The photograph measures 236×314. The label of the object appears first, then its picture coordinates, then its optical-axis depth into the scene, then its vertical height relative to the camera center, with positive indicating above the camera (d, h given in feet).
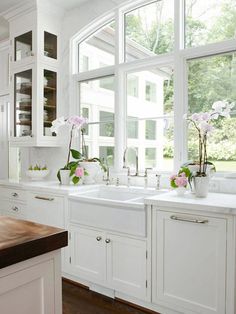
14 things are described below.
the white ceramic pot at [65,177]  9.87 -0.90
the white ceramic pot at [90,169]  9.91 -0.63
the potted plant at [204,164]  6.86 -0.32
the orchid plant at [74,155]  9.47 -0.14
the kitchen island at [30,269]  2.88 -1.28
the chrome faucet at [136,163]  9.39 -0.40
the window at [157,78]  8.21 +2.45
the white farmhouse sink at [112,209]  7.10 -1.56
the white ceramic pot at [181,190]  7.28 -0.99
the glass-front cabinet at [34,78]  10.54 +2.84
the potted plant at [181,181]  7.19 -0.74
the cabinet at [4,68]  13.57 +4.03
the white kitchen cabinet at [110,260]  7.18 -2.95
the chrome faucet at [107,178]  9.93 -0.96
